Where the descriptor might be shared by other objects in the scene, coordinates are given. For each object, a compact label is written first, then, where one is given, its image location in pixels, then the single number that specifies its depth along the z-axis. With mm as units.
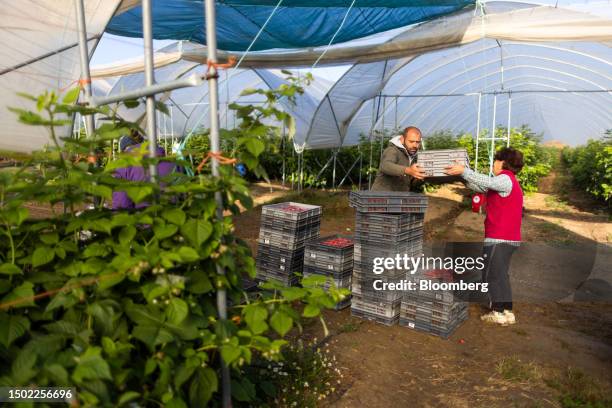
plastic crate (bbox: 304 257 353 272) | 4239
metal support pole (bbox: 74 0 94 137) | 2104
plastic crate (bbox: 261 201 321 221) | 4547
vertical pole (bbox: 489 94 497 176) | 9078
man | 4578
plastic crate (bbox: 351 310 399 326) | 3996
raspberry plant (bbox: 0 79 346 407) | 1431
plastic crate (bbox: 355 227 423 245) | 3914
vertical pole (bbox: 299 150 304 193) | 12044
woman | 3966
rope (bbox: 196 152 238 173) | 1685
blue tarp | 5691
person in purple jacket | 3041
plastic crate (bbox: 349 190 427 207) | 3959
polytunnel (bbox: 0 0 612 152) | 5473
